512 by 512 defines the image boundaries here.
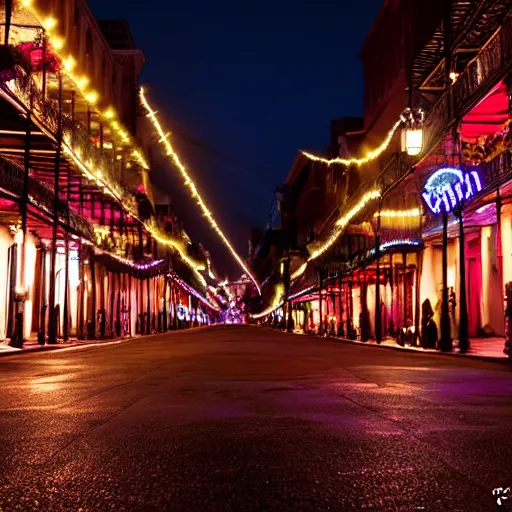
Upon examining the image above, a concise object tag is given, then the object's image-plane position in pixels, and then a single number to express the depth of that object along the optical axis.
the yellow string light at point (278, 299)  90.64
